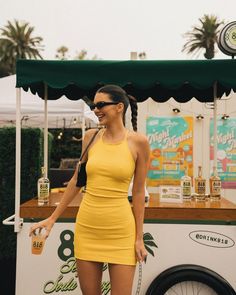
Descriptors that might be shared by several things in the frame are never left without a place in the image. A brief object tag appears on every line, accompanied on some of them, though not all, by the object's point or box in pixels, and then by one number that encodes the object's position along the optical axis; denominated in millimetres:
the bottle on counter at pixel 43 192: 3297
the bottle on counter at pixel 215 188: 3527
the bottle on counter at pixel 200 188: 3501
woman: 2092
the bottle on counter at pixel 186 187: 3473
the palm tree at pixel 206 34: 36531
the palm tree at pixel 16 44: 39156
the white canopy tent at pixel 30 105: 6461
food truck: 2947
